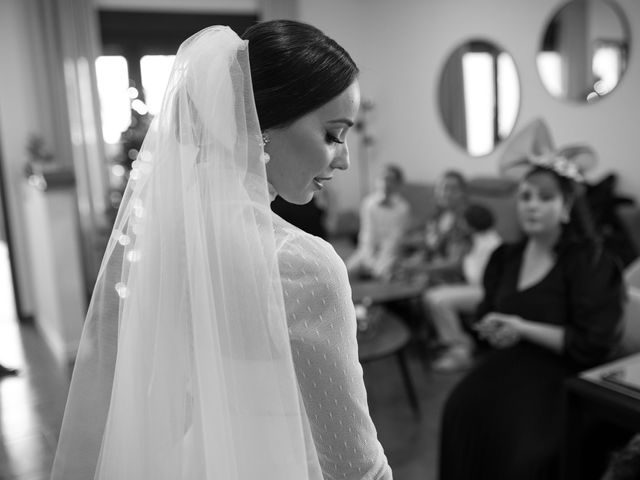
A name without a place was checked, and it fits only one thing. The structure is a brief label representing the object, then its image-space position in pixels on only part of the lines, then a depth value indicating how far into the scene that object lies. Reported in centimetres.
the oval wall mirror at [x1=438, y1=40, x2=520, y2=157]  491
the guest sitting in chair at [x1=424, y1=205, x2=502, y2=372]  371
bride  81
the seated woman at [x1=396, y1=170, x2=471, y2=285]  403
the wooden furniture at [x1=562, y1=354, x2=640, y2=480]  151
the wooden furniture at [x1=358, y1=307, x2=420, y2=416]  285
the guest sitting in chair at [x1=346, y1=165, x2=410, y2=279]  483
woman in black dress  193
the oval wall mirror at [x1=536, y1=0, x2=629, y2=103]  397
